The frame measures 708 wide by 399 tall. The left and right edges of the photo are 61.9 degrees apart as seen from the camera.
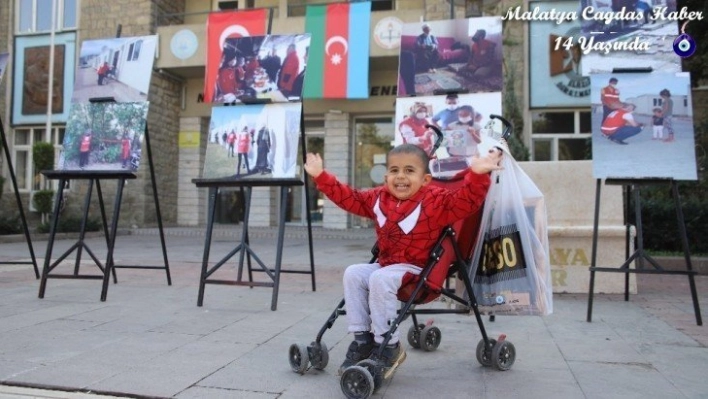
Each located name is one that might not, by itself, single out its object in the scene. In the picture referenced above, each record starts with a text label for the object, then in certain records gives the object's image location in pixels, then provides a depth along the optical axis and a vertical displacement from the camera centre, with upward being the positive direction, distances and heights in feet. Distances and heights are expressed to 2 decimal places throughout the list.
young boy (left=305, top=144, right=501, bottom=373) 9.48 +0.04
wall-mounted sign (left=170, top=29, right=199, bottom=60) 54.85 +16.39
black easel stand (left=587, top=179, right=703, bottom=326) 14.88 -0.61
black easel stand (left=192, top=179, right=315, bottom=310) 16.43 -0.20
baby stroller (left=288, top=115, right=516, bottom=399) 9.05 -1.36
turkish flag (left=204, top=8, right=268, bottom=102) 51.88 +17.32
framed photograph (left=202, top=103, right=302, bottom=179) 17.38 +2.38
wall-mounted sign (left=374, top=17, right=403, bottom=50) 49.83 +16.15
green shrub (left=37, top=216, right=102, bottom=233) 49.16 -0.72
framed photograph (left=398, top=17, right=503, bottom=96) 19.07 +5.51
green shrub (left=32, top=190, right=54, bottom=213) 54.29 +1.53
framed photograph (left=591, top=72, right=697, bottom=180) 15.52 +2.70
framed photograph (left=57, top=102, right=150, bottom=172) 18.51 +2.57
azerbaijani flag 49.90 +14.39
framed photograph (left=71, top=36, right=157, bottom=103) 19.52 +4.97
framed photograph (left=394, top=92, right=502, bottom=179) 18.04 +3.19
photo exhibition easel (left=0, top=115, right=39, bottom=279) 20.69 +0.05
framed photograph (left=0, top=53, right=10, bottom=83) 20.35 +5.43
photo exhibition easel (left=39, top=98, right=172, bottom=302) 17.48 +0.12
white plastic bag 10.62 -0.50
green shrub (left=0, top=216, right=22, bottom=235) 45.14 -0.76
